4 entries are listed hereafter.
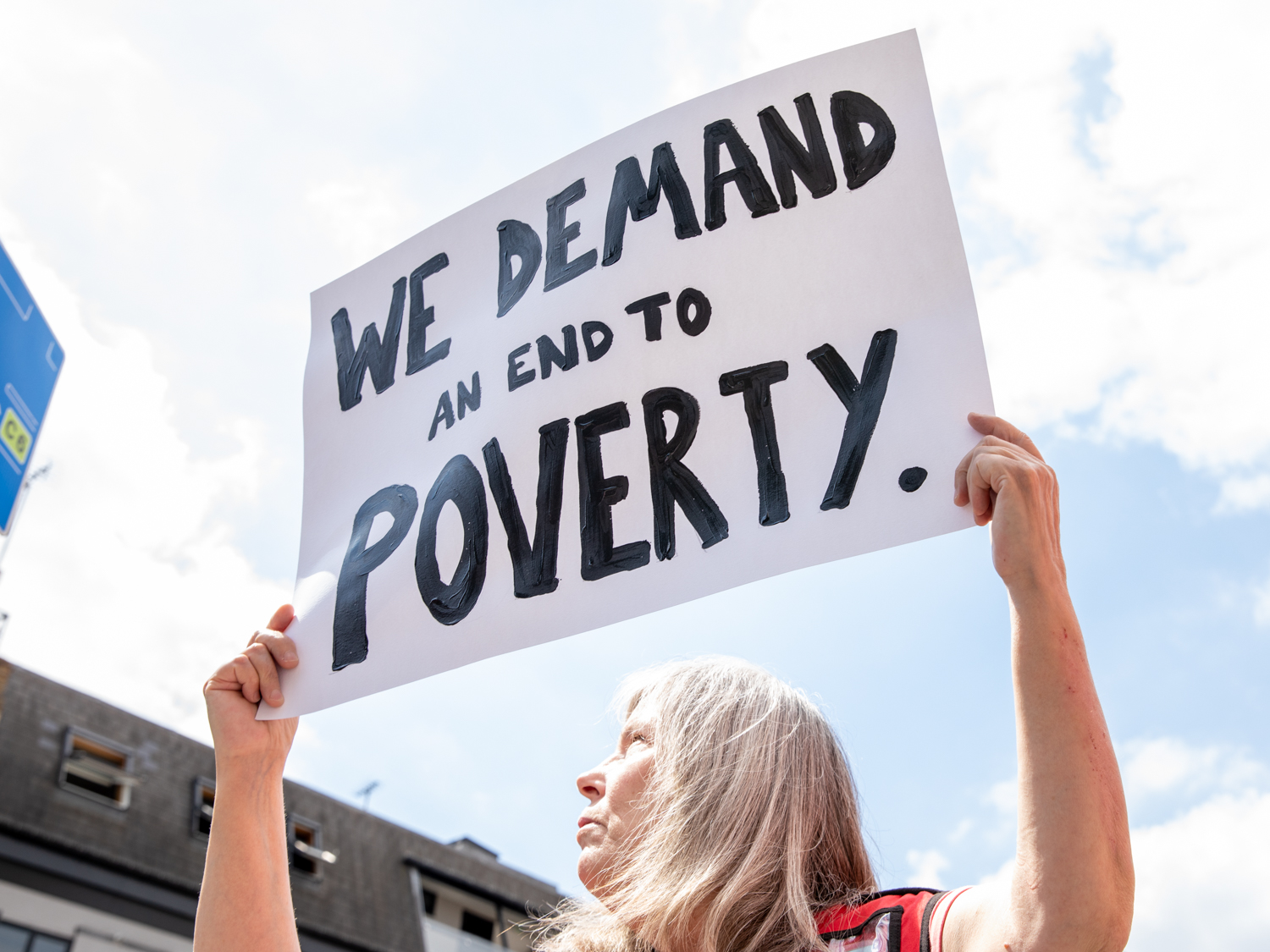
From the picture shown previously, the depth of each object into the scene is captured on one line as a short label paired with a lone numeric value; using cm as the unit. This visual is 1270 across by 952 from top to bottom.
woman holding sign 106
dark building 1198
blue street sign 302
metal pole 299
